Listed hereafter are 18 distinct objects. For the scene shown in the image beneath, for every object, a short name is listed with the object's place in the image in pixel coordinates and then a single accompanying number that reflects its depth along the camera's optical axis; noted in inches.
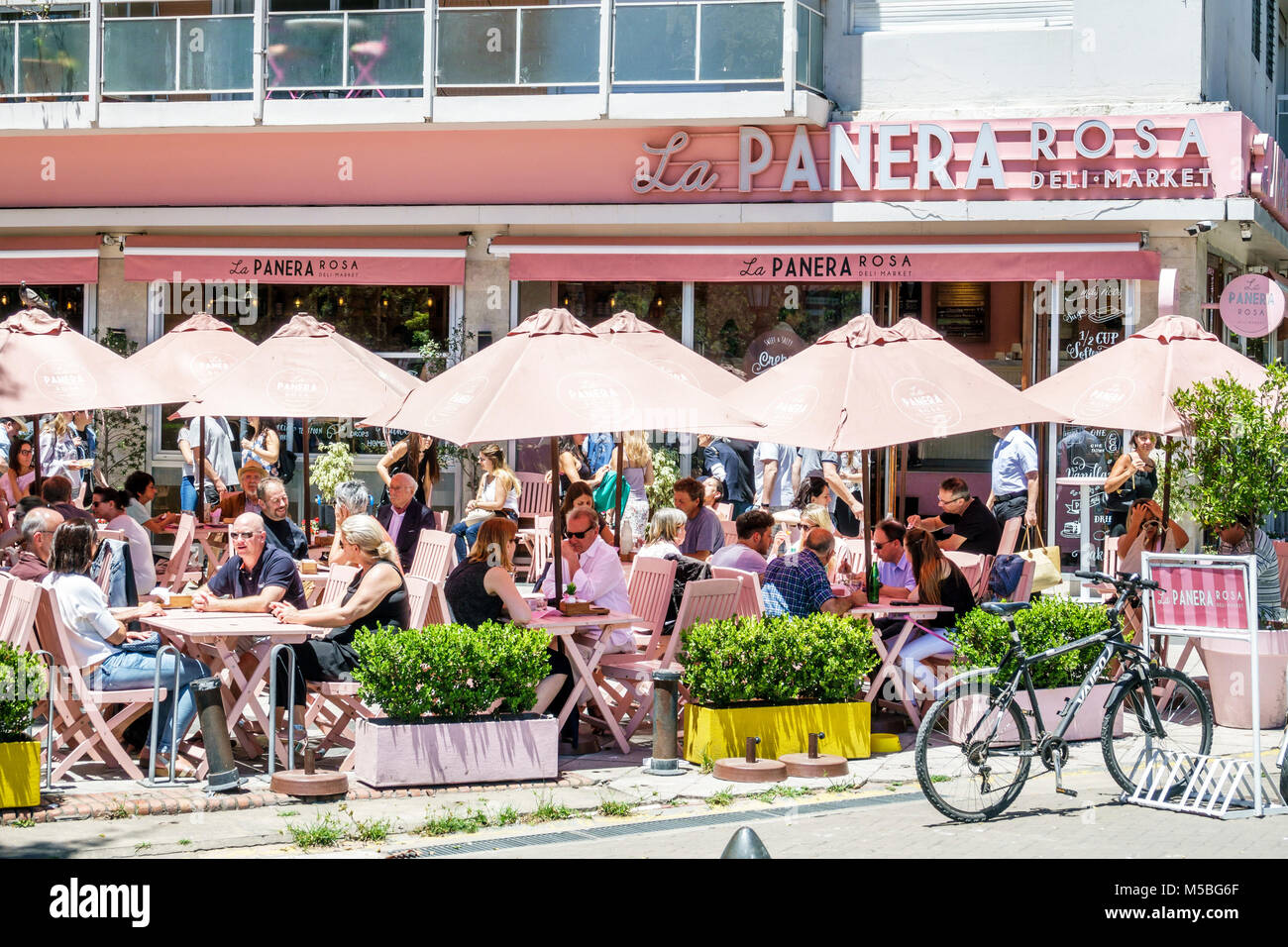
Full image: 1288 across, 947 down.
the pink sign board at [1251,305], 619.2
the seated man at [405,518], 496.7
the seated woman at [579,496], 475.9
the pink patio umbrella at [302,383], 481.4
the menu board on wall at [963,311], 696.4
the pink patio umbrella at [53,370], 465.4
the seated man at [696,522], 497.4
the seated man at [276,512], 489.4
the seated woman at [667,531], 442.6
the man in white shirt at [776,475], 679.7
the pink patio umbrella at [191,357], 529.7
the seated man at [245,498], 566.3
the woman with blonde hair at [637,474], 617.0
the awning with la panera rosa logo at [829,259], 652.1
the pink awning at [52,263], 759.7
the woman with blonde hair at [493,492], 577.3
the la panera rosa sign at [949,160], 637.9
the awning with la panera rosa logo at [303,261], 722.2
